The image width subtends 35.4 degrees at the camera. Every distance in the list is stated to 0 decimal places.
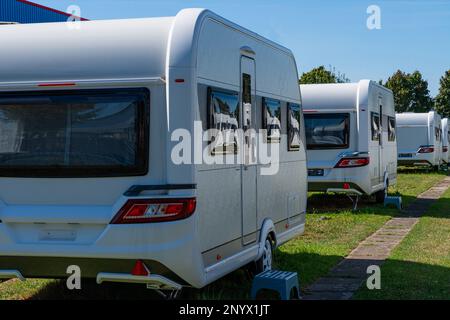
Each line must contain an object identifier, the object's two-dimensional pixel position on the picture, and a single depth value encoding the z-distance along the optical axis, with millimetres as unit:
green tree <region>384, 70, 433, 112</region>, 67750
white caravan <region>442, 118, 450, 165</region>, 36750
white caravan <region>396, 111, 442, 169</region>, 30625
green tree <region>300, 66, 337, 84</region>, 46969
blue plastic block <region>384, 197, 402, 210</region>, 16469
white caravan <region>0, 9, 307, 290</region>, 5840
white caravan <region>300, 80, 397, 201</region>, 15008
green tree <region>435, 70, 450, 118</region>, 68500
